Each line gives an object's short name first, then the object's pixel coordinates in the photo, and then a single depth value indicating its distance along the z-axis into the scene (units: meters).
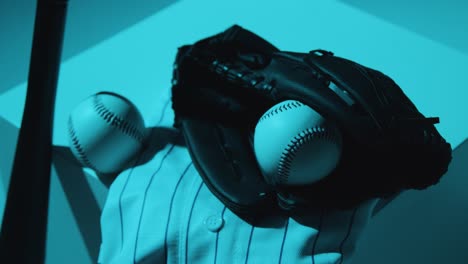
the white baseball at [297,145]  0.69
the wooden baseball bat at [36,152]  0.76
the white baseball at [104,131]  0.85
